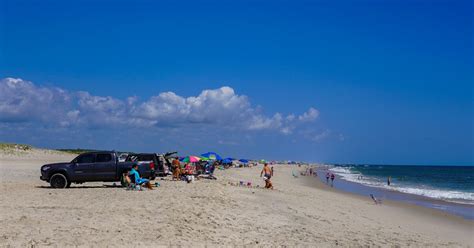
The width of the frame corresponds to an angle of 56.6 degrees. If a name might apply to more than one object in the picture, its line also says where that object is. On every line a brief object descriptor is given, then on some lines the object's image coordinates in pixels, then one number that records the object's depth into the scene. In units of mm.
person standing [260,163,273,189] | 25312
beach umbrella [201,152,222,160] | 43219
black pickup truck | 19969
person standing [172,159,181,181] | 27047
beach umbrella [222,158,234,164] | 69431
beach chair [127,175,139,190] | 18516
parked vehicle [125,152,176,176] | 23297
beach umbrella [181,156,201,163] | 37531
